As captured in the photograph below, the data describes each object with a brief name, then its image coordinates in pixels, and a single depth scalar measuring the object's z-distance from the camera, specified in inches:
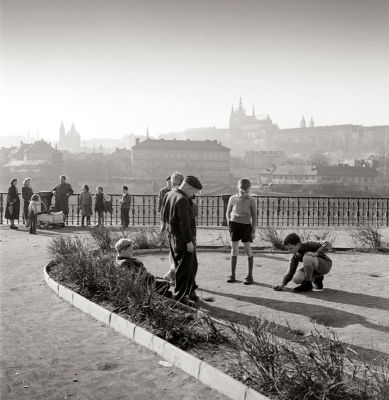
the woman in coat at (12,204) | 646.5
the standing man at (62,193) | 671.8
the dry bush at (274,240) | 462.3
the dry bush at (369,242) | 458.9
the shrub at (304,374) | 142.0
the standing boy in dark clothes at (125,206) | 677.9
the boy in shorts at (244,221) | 318.7
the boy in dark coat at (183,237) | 251.9
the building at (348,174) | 4068.9
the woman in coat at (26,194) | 656.1
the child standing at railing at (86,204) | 690.2
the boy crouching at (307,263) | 290.8
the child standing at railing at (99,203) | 690.2
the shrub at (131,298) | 199.3
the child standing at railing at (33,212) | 582.9
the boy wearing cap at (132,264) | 262.1
